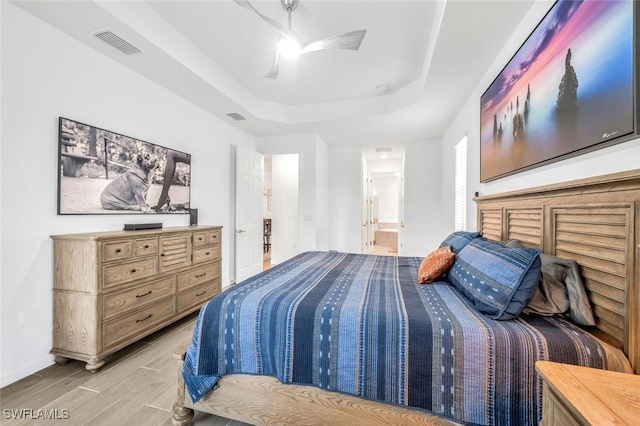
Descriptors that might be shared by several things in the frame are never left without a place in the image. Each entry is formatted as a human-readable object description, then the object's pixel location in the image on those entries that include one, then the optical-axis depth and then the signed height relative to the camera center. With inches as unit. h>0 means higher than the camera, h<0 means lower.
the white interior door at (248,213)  160.2 -1.4
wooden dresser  73.6 -26.0
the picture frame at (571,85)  39.4 +26.0
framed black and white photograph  79.4 +13.9
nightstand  24.0 -19.5
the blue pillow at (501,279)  46.4 -13.6
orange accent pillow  70.7 -15.9
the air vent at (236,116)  143.5 +56.2
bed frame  38.2 -12.6
